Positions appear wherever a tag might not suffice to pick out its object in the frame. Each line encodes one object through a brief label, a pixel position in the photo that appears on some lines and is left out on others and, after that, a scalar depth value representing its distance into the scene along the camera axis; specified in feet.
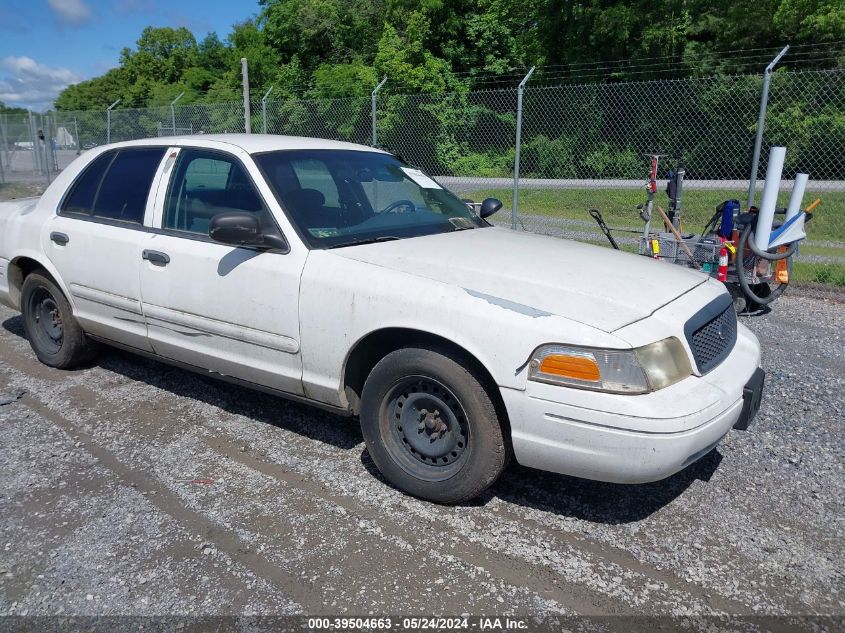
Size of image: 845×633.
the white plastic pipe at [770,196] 22.13
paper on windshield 15.70
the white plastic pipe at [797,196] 22.47
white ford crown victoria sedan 9.68
